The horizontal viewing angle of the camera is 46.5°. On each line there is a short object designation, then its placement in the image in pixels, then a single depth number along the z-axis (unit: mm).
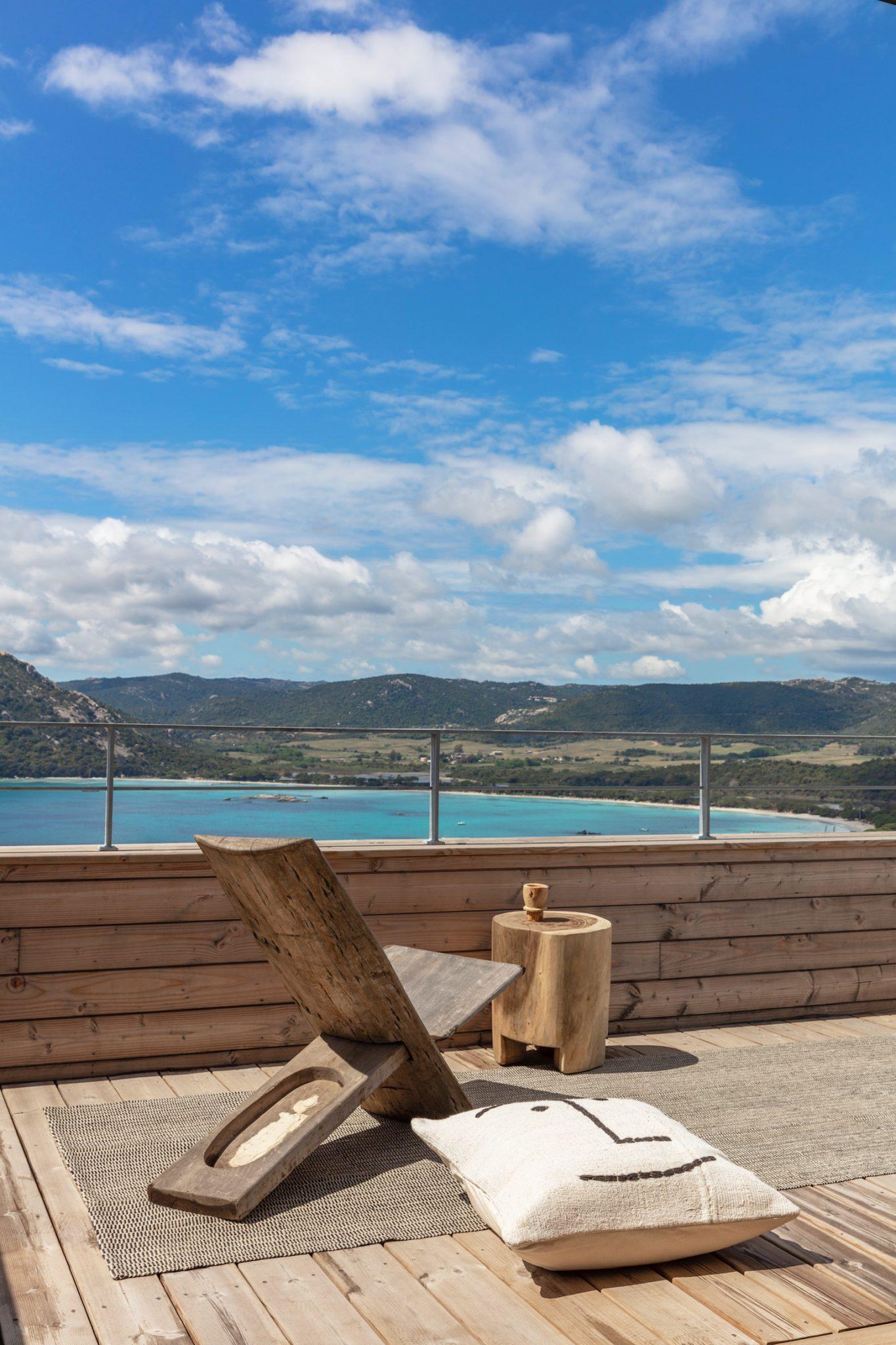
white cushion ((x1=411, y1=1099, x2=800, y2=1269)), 2254
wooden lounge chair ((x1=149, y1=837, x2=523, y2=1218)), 2650
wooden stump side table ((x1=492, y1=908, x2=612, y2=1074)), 3994
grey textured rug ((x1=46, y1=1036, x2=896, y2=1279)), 2562
